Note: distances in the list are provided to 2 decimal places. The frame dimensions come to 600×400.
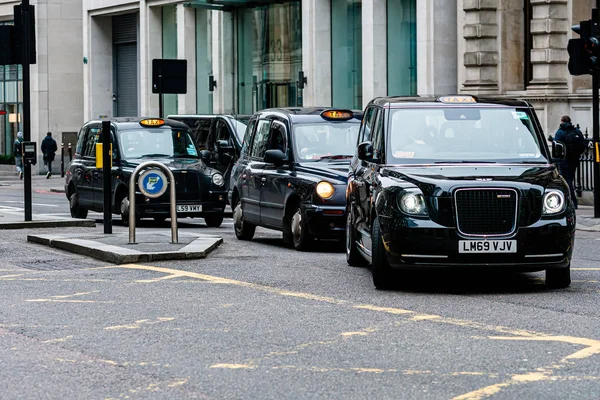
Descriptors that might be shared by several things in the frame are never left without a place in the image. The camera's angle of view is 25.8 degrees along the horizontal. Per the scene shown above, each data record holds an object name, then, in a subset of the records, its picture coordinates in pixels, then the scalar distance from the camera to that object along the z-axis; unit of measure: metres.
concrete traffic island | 14.09
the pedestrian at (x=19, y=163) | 48.13
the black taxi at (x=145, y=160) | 21.08
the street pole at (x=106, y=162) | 16.88
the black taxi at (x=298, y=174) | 15.56
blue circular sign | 15.68
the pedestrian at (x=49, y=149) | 49.78
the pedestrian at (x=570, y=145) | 24.88
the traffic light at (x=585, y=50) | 20.69
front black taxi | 10.90
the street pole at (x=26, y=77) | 19.17
